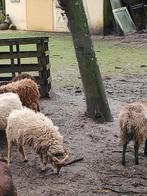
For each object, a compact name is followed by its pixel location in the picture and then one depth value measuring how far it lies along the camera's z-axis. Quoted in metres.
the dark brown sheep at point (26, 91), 10.34
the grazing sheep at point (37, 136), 7.78
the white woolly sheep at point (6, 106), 8.92
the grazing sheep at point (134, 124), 8.23
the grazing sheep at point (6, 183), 4.13
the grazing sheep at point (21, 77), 11.48
